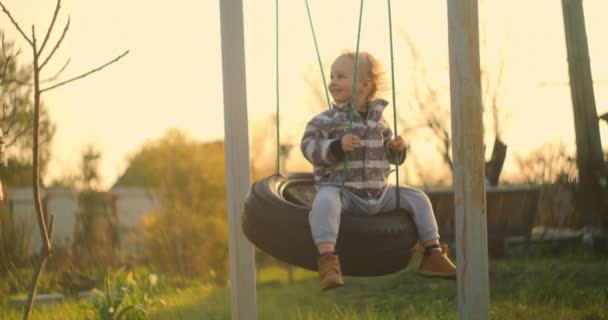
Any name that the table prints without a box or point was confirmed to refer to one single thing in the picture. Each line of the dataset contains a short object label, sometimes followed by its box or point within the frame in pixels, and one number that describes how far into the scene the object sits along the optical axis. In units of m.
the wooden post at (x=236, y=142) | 4.32
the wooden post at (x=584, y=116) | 8.05
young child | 3.28
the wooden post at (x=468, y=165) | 3.32
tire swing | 3.22
